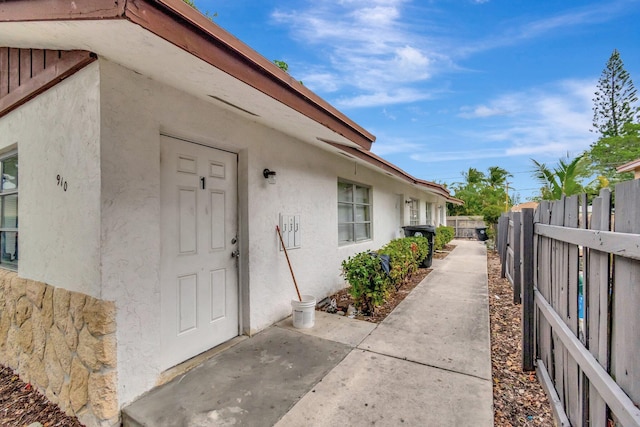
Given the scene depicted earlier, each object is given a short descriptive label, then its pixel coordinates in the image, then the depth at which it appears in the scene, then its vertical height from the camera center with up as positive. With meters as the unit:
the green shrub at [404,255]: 5.57 -1.01
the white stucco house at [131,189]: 2.11 +0.23
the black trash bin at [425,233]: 8.55 -0.70
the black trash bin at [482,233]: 16.19 -1.26
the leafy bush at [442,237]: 11.88 -1.19
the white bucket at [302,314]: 3.94 -1.41
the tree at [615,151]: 21.11 +4.54
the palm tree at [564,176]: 8.42 +1.05
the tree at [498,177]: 29.09 +3.47
